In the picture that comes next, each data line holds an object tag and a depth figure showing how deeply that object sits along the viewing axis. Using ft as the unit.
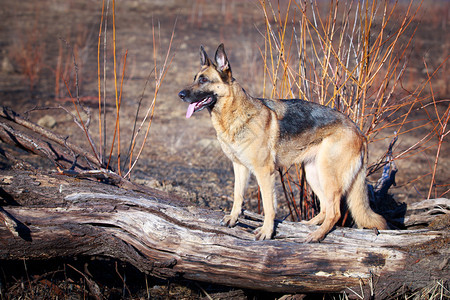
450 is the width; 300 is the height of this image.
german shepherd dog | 11.91
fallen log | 10.74
